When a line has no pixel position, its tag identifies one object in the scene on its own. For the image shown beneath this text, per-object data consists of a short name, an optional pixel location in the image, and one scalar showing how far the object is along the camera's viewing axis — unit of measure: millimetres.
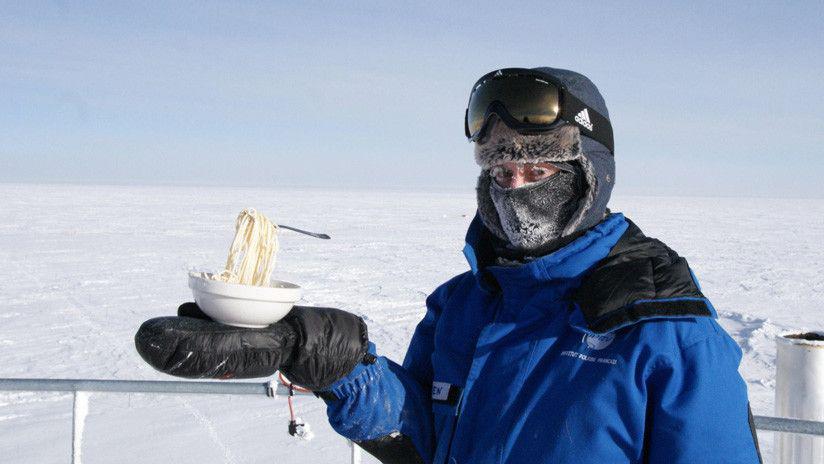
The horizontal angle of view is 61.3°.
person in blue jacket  1217
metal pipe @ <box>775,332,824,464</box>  1999
